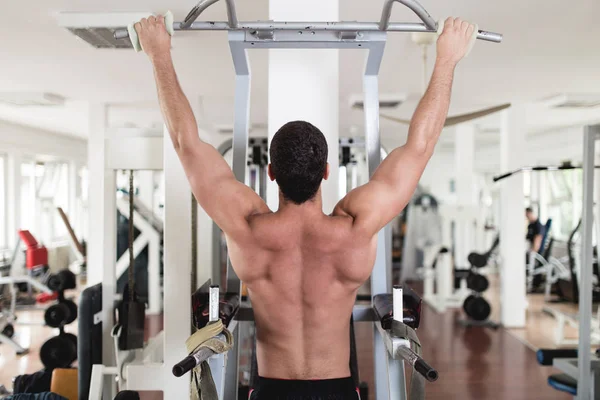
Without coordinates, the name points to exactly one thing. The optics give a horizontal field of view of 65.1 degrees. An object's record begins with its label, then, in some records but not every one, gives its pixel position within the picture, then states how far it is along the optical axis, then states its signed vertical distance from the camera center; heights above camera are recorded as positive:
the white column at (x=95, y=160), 4.03 +0.32
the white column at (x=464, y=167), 5.32 +0.33
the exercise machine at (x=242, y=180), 1.10 -0.07
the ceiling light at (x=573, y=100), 4.23 +0.88
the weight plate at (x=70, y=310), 3.36 -0.87
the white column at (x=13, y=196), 6.03 -0.02
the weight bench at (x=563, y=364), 2.08 -0.77
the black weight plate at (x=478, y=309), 4.50 -1.09
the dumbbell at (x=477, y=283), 4.56 -0.85
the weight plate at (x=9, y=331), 3.98 -1.16
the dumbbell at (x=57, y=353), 3.00 -1.02
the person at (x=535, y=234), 5.99 -0.49
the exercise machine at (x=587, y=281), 1.99 -0.37
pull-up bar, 1.11 +0.41
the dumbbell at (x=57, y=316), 3.32 -0.86
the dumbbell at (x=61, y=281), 3.67 -0.68
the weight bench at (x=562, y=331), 3.55 -1.10
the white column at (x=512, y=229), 4.41 -0.31
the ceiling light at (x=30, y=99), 4.35 +0.91
